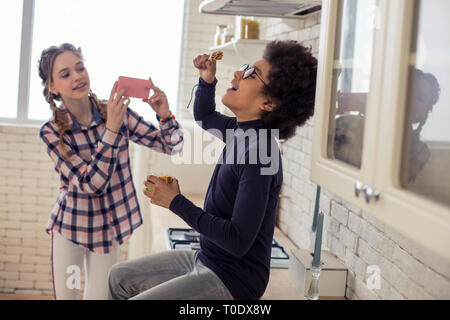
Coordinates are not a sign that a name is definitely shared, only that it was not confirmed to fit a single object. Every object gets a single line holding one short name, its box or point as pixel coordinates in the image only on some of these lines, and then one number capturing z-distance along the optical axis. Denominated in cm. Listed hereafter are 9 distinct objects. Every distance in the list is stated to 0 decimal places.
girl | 191
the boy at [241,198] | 127
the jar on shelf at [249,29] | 268
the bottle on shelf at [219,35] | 306
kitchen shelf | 251
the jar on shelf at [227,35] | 293
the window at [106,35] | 348
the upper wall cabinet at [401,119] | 77
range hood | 208
